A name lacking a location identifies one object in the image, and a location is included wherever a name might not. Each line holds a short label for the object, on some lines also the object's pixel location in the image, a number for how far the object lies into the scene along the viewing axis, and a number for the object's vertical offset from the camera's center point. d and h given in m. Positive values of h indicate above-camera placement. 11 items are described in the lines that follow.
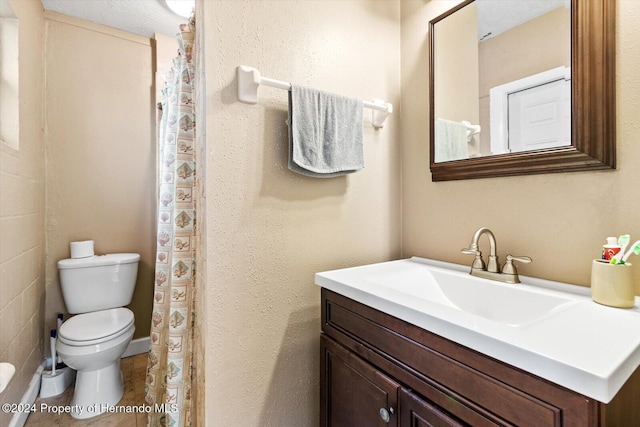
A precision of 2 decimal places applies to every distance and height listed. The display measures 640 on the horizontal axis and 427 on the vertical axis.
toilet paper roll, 1.88 -0.23
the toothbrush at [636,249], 0.69 -0.10
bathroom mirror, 0.83 +0.39
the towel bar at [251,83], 0.99 +0.44
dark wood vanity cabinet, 0.50 -0.38
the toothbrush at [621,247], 0.73 -0.10
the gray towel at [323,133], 1.07 +0.30
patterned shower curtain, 1.21 -0.28
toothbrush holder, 0.72 -0.19
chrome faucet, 0.96 -0.19
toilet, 1.51 -0.64
